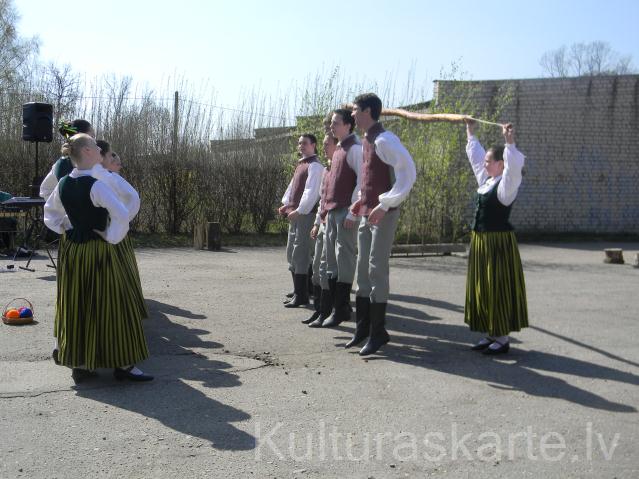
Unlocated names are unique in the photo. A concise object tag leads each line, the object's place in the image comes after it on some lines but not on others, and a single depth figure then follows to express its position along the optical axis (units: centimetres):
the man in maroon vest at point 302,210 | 803
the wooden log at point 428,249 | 1433
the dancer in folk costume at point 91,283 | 503
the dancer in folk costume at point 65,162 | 677
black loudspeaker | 1272
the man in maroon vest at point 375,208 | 605
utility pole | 1673
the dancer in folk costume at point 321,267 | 757
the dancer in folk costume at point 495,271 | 623
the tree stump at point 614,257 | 1395
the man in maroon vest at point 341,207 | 705
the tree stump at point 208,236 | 1472
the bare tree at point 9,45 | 3272
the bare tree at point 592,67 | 4684
